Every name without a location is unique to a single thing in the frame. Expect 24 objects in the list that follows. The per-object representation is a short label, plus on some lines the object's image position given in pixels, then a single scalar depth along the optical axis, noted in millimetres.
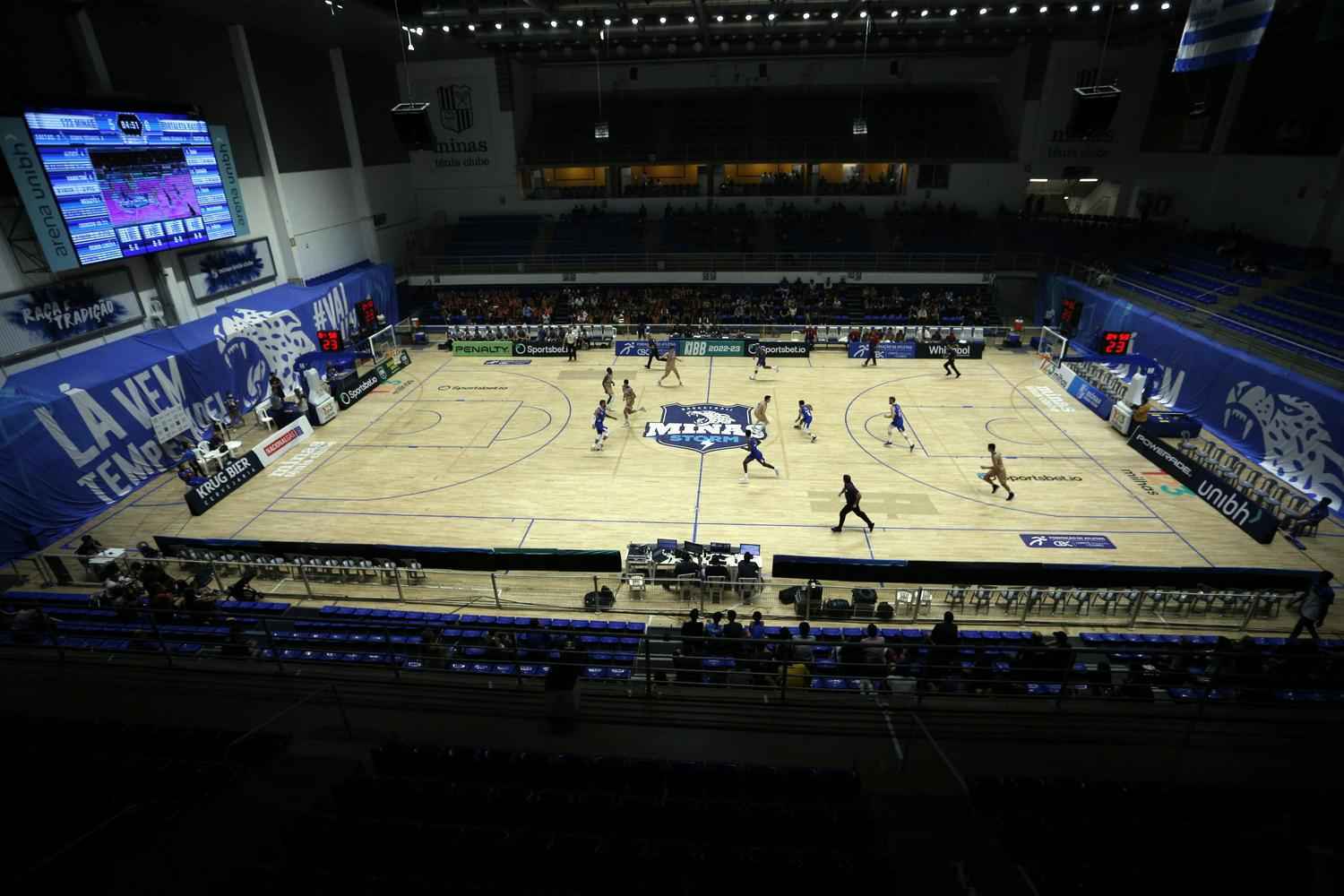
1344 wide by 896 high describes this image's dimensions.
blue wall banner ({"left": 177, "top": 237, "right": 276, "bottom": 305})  22312
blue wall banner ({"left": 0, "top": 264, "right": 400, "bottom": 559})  15828
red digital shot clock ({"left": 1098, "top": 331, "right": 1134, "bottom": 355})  23984
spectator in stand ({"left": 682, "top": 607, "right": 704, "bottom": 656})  9520
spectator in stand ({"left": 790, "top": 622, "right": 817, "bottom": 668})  9552
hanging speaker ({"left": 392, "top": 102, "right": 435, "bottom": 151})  19484
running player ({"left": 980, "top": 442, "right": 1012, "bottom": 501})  15789
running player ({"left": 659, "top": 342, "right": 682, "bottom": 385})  24297
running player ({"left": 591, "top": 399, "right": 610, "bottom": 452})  19109
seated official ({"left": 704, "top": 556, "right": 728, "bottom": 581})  12953
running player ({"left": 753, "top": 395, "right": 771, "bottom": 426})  19203
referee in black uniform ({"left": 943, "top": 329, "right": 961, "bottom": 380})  25348
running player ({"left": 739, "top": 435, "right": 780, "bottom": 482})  17109
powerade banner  14516
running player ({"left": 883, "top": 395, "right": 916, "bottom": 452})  19422
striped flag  14320
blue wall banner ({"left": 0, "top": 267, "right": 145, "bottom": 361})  16688
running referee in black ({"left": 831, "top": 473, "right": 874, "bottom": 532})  14500
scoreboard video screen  17016
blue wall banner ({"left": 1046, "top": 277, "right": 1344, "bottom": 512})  16406
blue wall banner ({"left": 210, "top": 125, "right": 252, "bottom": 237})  22203
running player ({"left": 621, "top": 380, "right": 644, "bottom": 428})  20672
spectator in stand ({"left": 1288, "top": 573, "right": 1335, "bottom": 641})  11070
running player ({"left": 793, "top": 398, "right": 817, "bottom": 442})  19906
